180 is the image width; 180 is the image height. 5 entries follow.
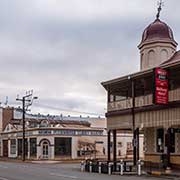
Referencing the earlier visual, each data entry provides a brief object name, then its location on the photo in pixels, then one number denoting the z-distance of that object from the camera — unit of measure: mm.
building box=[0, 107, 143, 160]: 70438
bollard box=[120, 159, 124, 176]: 32525
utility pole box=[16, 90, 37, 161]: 69388
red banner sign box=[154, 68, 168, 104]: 32531
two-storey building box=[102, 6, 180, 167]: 33125
